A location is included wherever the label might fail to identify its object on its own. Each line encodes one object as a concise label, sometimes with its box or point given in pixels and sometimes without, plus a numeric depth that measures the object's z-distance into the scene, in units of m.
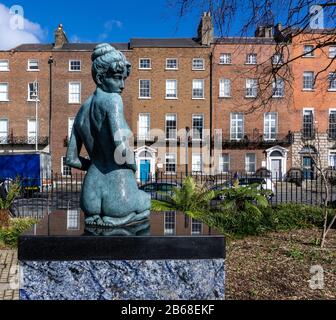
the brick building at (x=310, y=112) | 40.97
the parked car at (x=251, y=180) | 21.08
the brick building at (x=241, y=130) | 40.34
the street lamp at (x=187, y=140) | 39.33
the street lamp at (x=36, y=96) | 38.84
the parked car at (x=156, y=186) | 17.34
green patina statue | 4.11
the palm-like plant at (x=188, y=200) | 10.38
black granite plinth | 3.74
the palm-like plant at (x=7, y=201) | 10.76
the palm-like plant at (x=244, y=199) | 10.26
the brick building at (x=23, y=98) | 40.53
